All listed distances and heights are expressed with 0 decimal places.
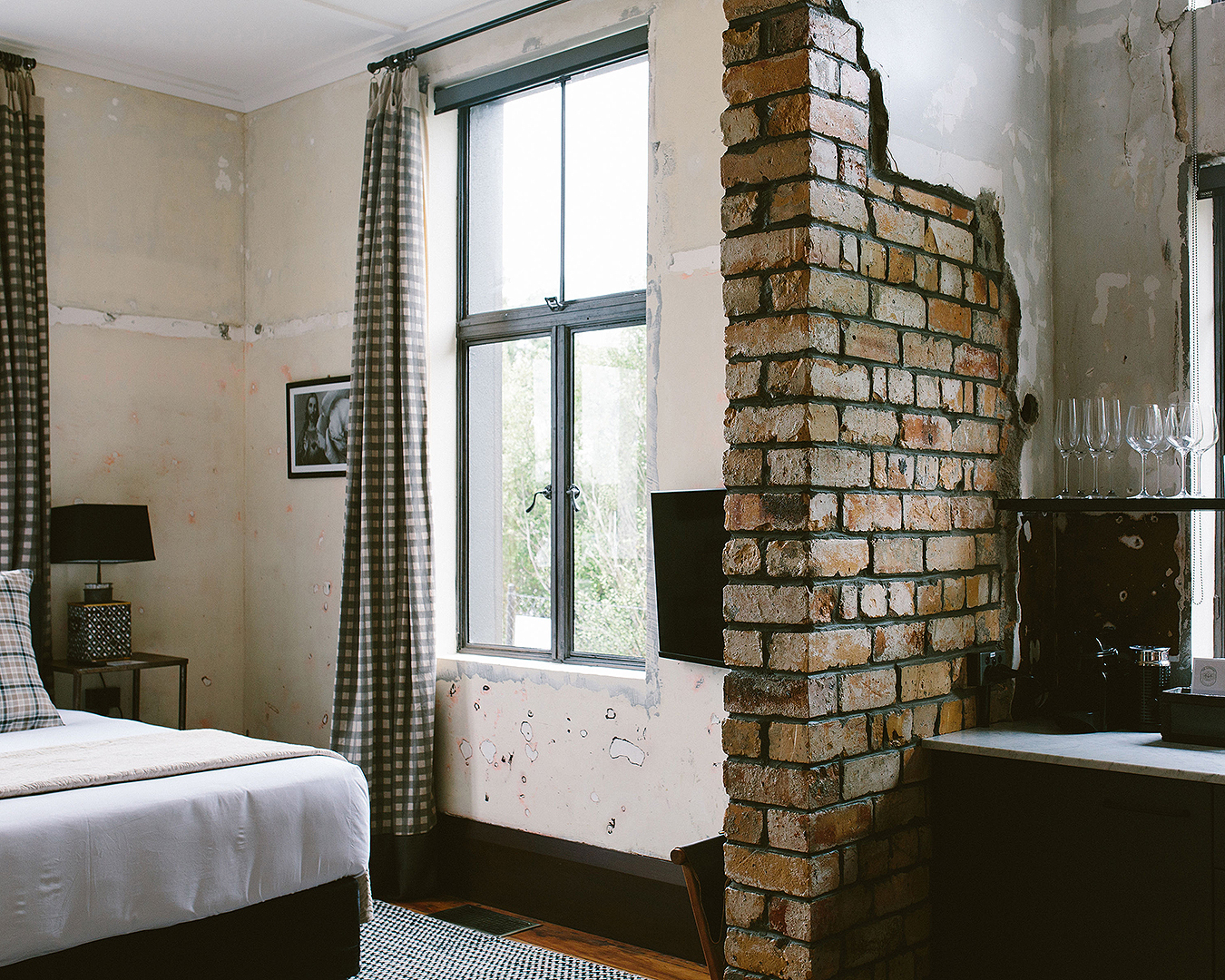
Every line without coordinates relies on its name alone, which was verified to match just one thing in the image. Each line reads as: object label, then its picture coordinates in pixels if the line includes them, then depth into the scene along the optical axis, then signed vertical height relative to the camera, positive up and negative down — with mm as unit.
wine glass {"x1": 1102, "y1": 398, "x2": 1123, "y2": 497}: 2812 +176
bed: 2740 -999
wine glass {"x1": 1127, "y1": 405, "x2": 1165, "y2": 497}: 2697 +164
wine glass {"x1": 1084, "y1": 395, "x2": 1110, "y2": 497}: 2797 +168
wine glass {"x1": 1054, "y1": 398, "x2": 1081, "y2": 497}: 2838 +186
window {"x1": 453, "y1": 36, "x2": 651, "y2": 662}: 4047 +526
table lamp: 4609 -218
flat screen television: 3326 -221
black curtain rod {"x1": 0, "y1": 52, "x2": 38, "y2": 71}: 4676 +1842
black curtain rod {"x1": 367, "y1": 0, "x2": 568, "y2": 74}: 4127 +1805
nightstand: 4590 -694
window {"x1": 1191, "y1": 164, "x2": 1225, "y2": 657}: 2852 +322
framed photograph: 4938 +329
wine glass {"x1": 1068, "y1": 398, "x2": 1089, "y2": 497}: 2826 +151
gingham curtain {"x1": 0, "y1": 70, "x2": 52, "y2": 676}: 4613 +614
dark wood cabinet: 2092 -747
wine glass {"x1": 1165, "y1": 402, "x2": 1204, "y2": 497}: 2660 +167
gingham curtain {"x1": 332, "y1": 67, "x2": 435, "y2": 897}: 4316 -117
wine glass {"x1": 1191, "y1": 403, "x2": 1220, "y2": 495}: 2664 +161
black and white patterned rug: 3479 -1485
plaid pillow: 3992 -624
